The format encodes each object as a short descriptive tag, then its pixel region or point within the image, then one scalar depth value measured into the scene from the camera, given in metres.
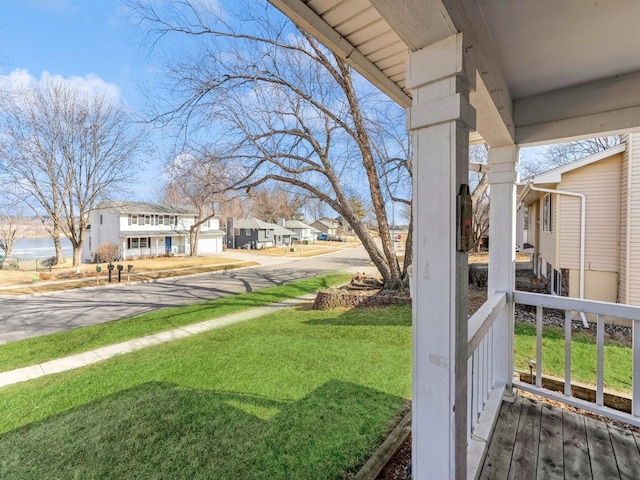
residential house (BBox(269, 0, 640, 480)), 1.27
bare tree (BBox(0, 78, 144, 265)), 17.05
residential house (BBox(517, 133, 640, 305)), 6.11
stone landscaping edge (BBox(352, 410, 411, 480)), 2.26
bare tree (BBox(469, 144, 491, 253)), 9.68
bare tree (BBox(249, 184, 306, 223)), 10.28
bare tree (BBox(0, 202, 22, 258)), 19.20
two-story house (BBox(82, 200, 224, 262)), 24.19
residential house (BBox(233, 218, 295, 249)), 35.56
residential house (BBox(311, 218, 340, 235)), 61.01
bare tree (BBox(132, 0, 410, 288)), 7.36
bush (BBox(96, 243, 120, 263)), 21.73
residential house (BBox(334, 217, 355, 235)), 55.11
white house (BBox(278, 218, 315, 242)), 47.00
